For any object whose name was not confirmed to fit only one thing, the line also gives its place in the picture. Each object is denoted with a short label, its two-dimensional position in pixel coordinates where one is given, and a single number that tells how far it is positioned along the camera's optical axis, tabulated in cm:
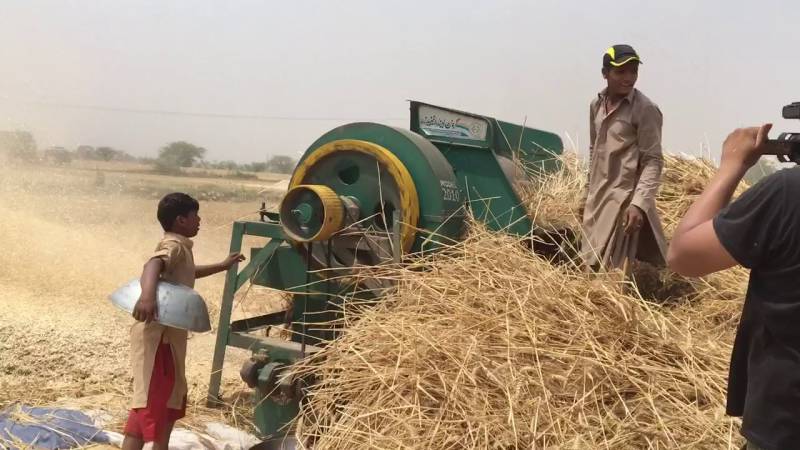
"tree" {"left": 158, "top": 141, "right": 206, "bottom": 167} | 3856
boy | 322
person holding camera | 156
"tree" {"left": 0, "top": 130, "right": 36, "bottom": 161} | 1924
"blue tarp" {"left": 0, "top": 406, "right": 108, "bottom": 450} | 370
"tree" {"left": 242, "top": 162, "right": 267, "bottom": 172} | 4565
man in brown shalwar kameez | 400
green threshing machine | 354
